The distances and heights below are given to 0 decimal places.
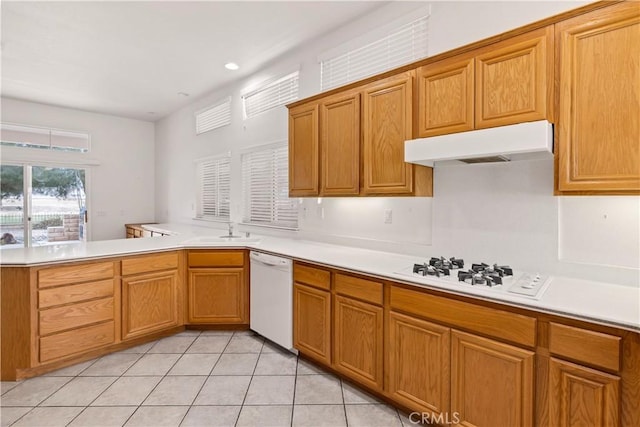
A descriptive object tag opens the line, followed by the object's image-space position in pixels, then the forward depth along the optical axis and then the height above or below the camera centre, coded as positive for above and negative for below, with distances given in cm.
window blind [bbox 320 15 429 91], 253 +141
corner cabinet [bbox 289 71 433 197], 228 +56
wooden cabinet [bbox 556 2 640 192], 144 +53
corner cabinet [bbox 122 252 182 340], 289 -82
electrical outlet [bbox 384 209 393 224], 272 -4
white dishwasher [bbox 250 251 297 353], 277 -82
